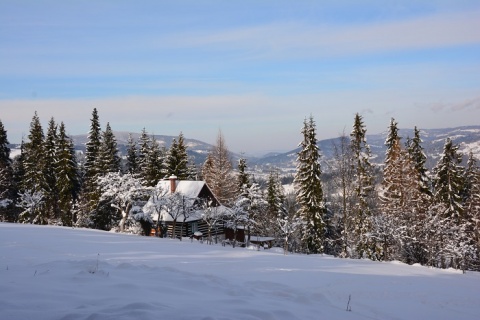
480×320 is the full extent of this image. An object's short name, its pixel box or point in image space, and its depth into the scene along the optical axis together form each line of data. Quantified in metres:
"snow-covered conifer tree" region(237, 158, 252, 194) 47.09
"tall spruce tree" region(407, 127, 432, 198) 33.38
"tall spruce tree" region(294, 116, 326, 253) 35.56
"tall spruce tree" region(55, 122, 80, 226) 41.12
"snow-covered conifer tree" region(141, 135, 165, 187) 45.19
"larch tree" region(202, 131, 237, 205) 43.97
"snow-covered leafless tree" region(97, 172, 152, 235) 28.50
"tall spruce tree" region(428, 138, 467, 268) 33.22
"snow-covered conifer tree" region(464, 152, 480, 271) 29.52
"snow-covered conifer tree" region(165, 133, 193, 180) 45.78
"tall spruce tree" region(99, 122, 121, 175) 42.31
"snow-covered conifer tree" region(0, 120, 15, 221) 40.00
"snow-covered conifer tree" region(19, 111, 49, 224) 39.62
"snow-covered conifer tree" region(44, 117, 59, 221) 41.12
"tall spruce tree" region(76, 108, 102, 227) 41.72
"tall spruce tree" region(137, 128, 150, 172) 48.44
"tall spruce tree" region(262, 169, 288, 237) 44.31
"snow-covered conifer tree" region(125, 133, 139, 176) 49.72
